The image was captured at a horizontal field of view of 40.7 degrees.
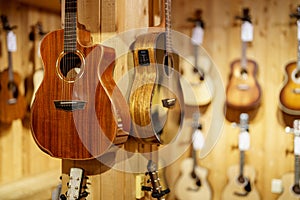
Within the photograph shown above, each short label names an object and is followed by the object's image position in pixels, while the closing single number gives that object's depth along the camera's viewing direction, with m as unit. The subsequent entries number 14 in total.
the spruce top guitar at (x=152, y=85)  1.87
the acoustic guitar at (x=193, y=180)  3.79
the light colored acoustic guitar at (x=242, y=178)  3.55
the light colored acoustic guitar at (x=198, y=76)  3.74
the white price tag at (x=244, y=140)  3.54
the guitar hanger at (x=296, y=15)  3.34
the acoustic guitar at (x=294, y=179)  3.31
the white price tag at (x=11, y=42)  3.91
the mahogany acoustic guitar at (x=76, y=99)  1.74
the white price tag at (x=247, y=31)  3.54
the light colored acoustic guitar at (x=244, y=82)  3.50
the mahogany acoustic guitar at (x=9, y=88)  3.88
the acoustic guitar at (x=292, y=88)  3.32
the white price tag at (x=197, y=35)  3.79
